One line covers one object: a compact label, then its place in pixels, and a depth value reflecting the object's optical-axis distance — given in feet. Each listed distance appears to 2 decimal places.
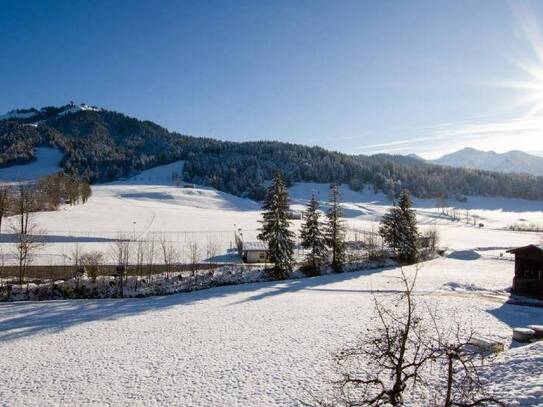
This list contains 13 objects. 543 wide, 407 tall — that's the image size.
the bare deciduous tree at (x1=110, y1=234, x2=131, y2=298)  131.87
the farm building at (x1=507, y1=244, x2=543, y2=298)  120.78
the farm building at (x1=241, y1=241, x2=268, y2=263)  189.57
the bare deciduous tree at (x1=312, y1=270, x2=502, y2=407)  52.95
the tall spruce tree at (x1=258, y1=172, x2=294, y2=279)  151.84
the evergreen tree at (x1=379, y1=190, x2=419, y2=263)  180.86
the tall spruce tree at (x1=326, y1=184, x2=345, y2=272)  167.02
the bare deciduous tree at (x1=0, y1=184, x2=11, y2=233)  224.74
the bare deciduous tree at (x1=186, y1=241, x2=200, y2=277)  151.64
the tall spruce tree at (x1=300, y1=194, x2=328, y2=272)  162.30
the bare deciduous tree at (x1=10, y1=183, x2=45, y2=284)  144.56
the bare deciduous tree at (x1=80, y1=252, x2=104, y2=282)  141.18
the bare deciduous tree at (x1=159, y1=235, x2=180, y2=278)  157.17
